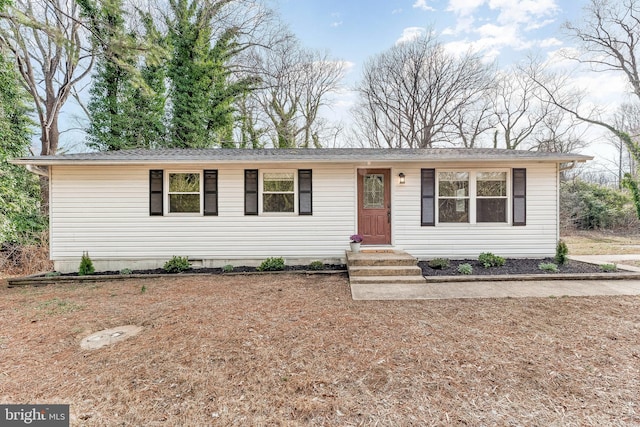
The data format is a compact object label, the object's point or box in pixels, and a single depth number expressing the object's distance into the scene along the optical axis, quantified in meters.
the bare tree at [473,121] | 18.02
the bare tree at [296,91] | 17.12
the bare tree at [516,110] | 18.06
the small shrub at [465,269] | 5.81
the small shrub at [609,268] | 5.89
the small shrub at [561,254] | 6.47
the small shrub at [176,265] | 6.61
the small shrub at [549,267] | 5.84
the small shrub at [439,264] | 6.26
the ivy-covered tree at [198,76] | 13.30
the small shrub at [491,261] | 6.42
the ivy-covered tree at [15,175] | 7.77
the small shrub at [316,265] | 6.67
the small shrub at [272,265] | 6.64
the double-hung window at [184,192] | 6.94
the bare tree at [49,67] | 11.39
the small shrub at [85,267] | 6.54
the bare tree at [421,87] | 17.34
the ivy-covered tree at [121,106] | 11.86
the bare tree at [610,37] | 13.84
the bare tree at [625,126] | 17.11
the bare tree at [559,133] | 17.75
